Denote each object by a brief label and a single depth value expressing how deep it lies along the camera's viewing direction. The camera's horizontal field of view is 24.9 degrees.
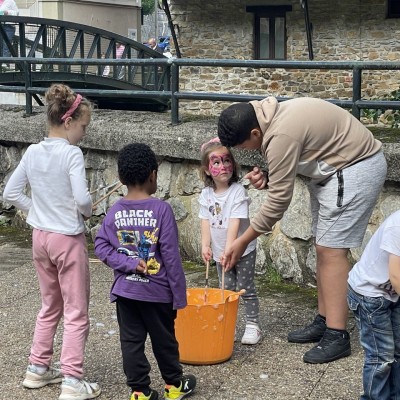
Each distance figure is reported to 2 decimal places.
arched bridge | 12.95
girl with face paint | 4.87
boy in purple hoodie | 3.96
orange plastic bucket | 4.46
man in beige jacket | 4.36
